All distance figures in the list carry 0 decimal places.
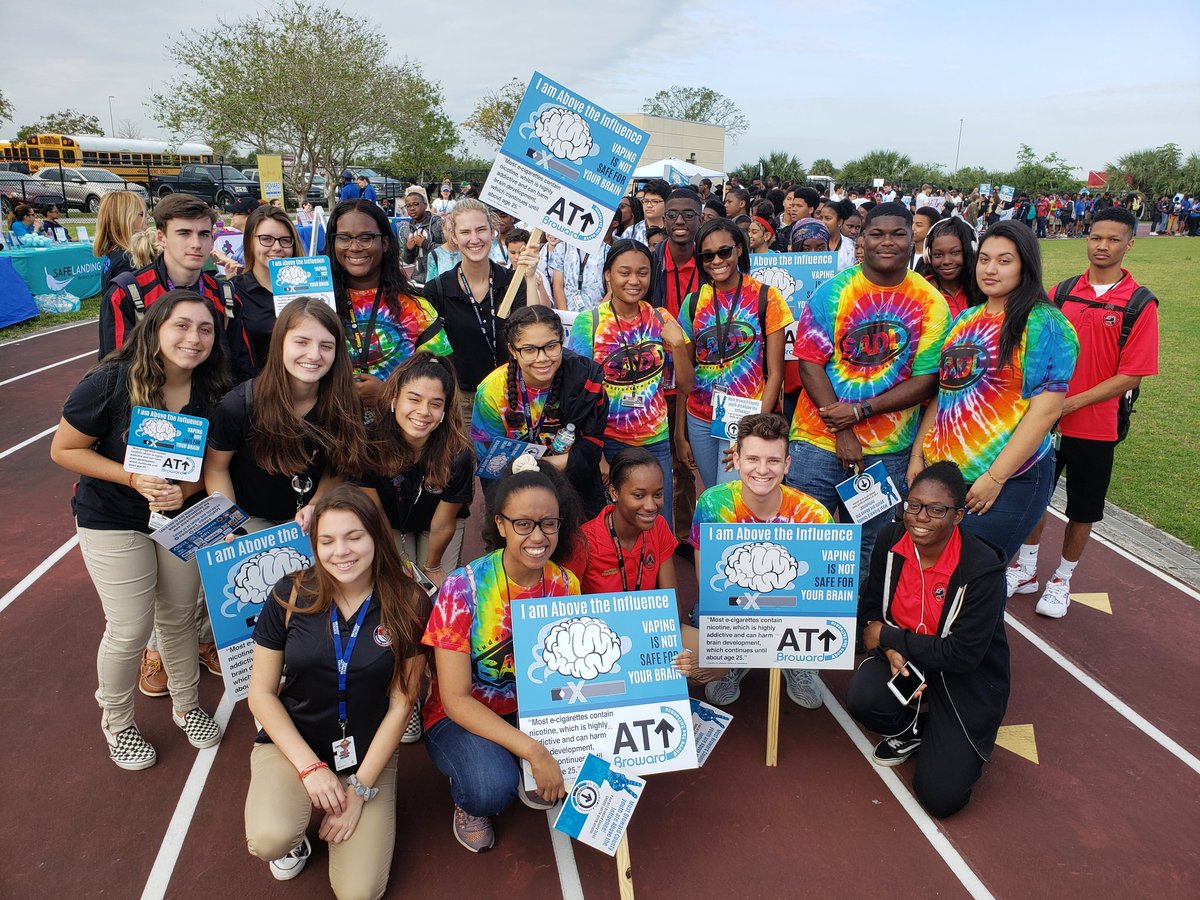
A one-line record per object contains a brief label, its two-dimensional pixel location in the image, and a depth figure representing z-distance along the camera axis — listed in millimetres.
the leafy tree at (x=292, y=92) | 27781
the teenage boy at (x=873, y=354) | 4160
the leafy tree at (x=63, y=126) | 69625
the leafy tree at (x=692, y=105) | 78750
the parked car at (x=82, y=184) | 30516
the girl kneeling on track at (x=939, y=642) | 3541
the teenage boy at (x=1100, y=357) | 4742
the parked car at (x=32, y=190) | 26703
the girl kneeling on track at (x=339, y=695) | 3064
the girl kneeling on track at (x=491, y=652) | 3230
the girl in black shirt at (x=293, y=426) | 3568
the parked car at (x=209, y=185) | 31188
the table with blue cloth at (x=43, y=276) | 13789
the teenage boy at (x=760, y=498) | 3949
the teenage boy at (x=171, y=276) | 4070
